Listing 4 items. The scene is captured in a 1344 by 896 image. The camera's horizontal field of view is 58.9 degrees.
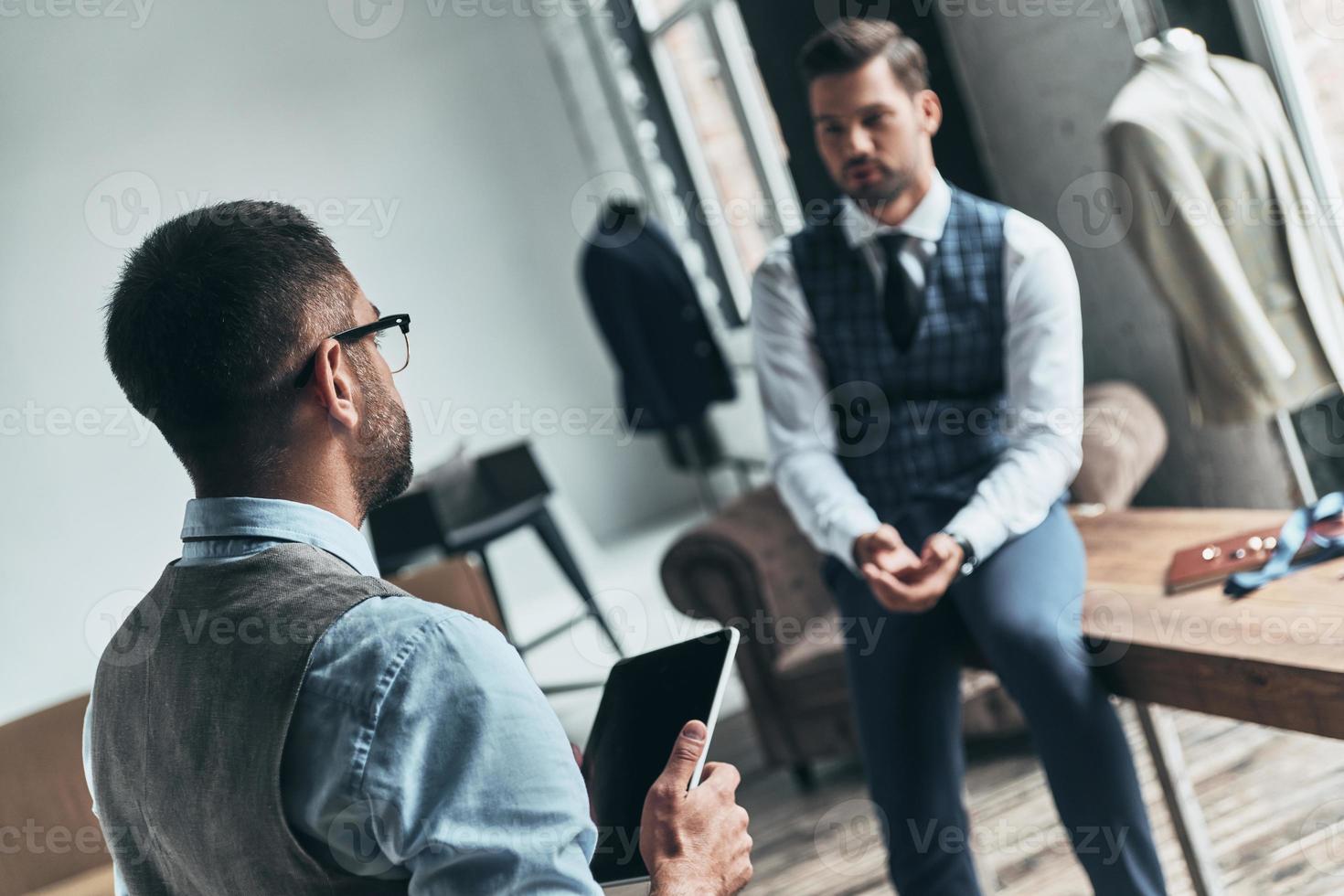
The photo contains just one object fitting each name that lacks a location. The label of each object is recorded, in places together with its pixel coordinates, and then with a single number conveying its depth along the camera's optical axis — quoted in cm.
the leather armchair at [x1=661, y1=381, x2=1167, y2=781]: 248
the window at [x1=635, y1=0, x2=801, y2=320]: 459
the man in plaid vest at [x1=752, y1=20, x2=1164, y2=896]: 165
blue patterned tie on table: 159
